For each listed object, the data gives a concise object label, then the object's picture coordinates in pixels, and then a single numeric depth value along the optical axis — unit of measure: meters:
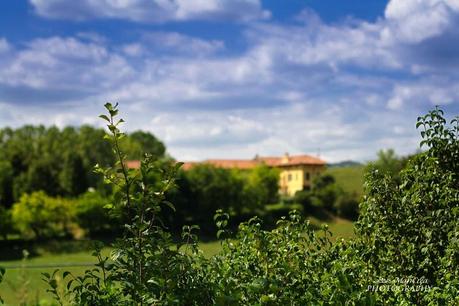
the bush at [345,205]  69.19
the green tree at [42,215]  57.12
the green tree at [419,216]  4.89
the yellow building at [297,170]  95.25
